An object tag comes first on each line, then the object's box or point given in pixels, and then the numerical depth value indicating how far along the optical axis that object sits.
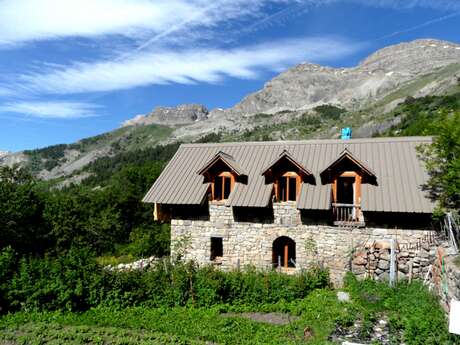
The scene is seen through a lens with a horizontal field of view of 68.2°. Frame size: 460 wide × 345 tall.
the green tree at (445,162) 14.73
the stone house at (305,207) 16.36
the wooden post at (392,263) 15.38
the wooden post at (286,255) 18.44
